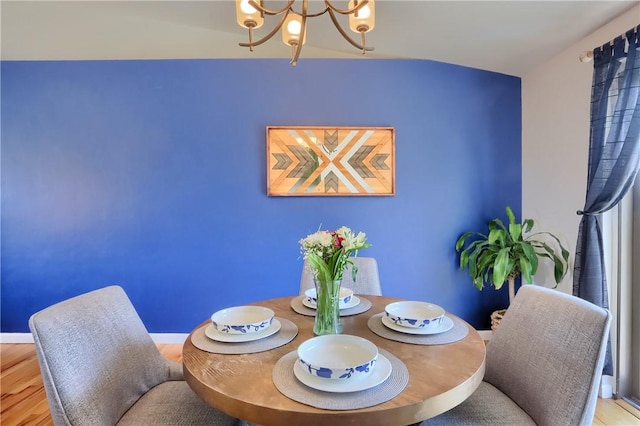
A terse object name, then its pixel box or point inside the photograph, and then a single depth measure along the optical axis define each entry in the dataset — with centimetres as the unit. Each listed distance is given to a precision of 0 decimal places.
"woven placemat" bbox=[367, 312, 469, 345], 109
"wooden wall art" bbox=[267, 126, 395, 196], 264
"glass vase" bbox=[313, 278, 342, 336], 113
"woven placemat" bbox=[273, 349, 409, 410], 76
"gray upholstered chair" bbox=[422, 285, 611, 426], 96
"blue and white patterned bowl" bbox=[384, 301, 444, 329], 116
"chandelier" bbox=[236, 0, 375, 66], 130
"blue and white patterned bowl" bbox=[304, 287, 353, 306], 146
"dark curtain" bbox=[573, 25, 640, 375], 164
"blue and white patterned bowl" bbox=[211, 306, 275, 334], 112
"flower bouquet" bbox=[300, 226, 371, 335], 110
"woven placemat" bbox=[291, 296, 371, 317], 138
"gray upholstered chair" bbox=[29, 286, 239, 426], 96
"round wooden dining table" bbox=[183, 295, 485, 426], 74
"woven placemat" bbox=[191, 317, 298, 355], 103
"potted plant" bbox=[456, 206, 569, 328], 226
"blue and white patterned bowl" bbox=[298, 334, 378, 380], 81
